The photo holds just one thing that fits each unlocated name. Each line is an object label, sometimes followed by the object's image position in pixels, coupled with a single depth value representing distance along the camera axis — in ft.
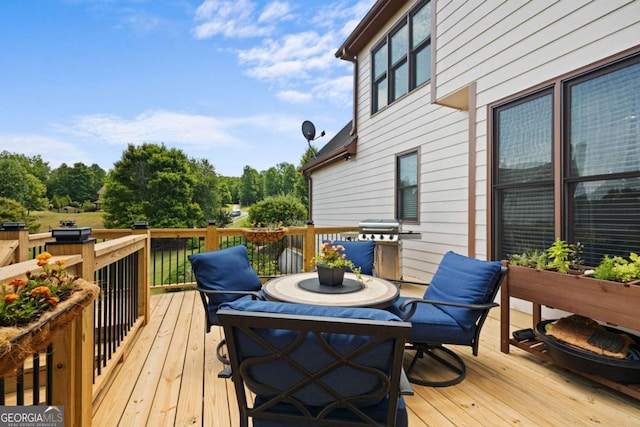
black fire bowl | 6.45
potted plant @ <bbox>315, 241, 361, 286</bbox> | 8.27
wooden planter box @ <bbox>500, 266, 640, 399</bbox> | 6.39
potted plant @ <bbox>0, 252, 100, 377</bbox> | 2.67
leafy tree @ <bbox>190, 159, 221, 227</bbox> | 68.80
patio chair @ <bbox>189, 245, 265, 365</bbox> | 8.49
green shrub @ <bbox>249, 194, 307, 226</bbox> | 40.52
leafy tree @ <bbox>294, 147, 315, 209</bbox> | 80.35
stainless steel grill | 15.79
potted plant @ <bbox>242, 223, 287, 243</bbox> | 15.65
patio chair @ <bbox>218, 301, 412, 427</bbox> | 3.48
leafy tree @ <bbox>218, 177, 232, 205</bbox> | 75.34
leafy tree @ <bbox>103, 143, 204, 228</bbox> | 58.65
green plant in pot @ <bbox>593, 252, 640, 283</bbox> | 6.64
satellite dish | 31.24
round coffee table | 6.89
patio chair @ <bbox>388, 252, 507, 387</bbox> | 7.43
